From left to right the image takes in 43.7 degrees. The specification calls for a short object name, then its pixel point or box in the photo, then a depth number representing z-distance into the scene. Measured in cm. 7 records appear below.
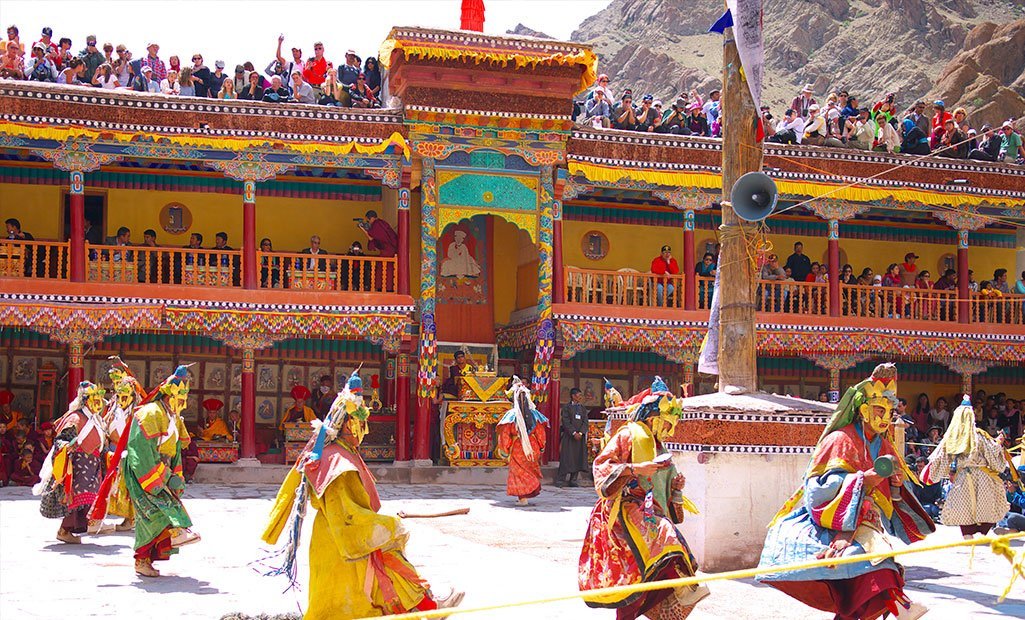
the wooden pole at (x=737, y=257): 1164
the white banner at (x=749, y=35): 1166
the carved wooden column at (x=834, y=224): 2252
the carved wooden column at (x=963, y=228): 2319
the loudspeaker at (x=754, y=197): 1094
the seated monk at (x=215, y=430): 2025
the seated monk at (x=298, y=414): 2052
